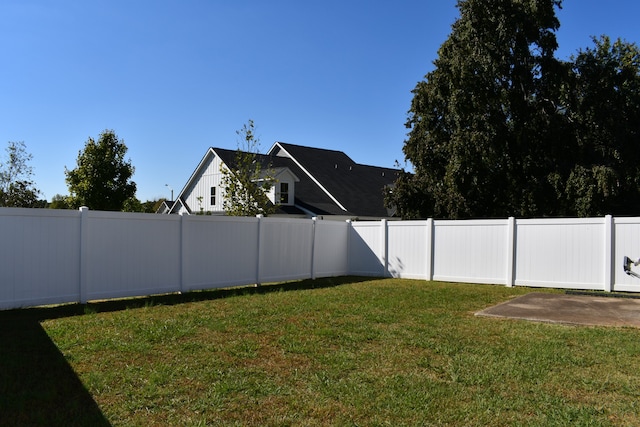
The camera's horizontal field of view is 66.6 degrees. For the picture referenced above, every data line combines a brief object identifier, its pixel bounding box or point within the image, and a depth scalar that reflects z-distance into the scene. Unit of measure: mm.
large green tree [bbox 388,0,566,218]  17031
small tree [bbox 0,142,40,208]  24938
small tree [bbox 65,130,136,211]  27750
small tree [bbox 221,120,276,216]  17688
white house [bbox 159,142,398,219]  25531
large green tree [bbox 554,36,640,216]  15898
